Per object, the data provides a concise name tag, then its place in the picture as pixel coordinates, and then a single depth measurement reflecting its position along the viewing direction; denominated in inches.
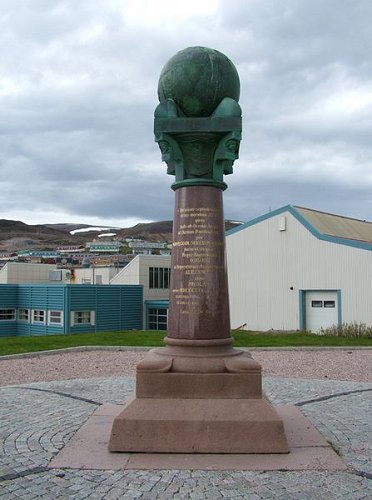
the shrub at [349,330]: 821.9
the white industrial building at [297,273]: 882.8
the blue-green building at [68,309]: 1386.6
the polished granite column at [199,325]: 212.5
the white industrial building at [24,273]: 1814.7
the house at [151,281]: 1574.8
